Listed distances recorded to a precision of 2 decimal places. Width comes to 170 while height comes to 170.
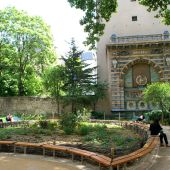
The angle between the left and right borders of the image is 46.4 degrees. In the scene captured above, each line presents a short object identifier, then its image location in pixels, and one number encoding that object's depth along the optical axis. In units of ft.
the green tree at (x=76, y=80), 67.11
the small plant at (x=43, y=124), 38.42
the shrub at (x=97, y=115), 68.78
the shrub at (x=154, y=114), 57.44
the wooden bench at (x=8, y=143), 25.38
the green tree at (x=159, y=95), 51.53
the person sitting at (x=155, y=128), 27.21
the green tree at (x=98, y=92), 68.01
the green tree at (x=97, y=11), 33.14
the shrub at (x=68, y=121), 35.21
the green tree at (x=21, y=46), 70.75
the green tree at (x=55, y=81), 70.04
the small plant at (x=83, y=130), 33.23
